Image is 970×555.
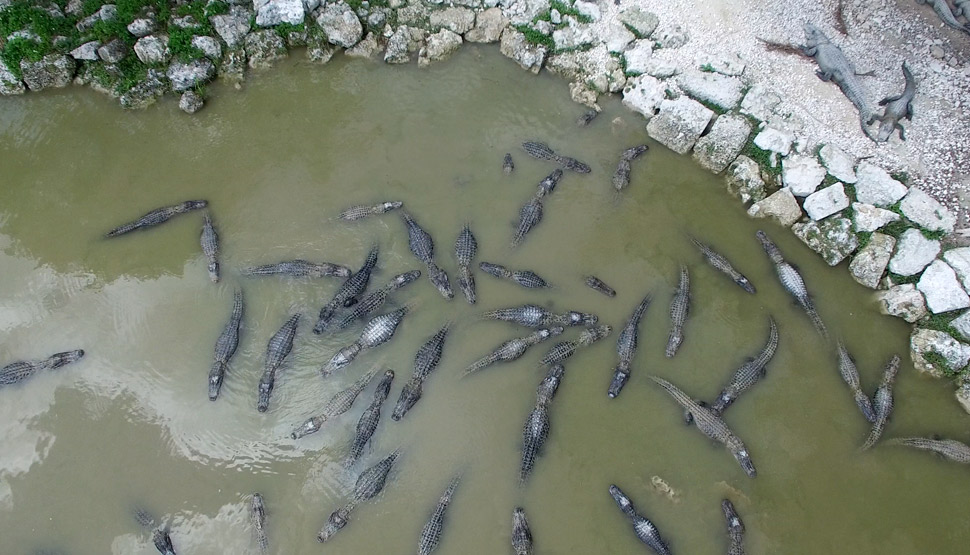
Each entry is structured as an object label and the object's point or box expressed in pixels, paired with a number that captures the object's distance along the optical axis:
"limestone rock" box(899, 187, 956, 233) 10.45
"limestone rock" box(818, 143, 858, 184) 10.81
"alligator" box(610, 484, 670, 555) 8.85
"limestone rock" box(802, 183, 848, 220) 10.73
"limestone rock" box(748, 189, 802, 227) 11.01
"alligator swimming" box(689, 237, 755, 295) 10.55
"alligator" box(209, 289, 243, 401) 9.85
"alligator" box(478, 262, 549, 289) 10.59
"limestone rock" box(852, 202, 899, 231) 10.54
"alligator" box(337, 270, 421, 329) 10.39
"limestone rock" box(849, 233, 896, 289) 10.42
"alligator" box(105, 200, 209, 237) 10.94
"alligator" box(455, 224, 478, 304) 10.57
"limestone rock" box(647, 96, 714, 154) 11.49
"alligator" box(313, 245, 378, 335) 10.35
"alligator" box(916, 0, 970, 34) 11.46
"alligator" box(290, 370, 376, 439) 9.60
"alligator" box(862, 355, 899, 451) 9.48
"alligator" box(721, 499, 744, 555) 8.83
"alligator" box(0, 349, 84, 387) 9.92
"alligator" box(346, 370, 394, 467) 9.47
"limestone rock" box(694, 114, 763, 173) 11.33
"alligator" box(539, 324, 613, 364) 10.06
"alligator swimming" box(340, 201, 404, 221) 11.10
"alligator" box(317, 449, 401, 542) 9.03
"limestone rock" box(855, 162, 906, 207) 10.59
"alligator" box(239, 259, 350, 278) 10.60
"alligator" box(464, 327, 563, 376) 10.01
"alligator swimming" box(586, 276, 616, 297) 10.55
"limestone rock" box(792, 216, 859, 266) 10.62
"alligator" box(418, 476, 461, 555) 8.91
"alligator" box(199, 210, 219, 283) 10.61
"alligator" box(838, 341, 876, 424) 9.62
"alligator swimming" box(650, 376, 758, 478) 9.37
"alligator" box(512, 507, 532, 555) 8.84
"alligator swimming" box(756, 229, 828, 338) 10.30
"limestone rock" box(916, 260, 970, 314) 9.97
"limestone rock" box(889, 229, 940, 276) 10.29
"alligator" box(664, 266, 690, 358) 10.13
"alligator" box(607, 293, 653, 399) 9.87
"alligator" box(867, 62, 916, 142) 10.96
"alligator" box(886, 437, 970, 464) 9.27
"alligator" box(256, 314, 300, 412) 9.82
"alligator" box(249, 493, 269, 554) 9.02
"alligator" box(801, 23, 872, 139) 11.20
